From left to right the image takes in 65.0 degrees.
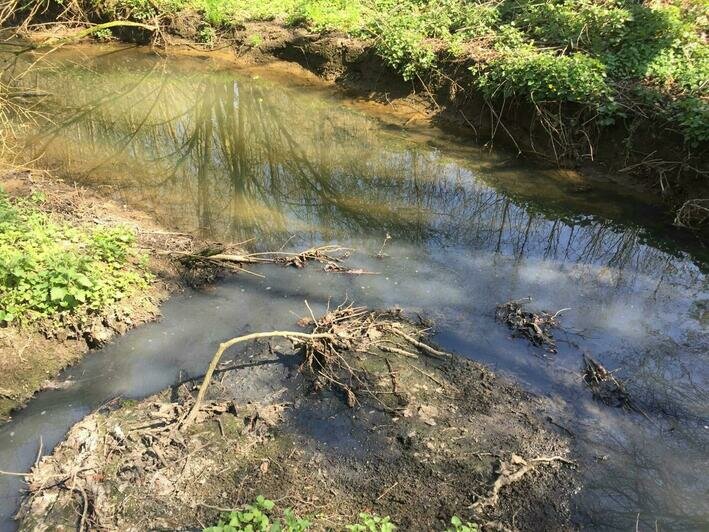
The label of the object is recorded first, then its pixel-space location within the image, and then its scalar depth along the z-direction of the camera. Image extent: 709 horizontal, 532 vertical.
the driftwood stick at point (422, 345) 5.57
